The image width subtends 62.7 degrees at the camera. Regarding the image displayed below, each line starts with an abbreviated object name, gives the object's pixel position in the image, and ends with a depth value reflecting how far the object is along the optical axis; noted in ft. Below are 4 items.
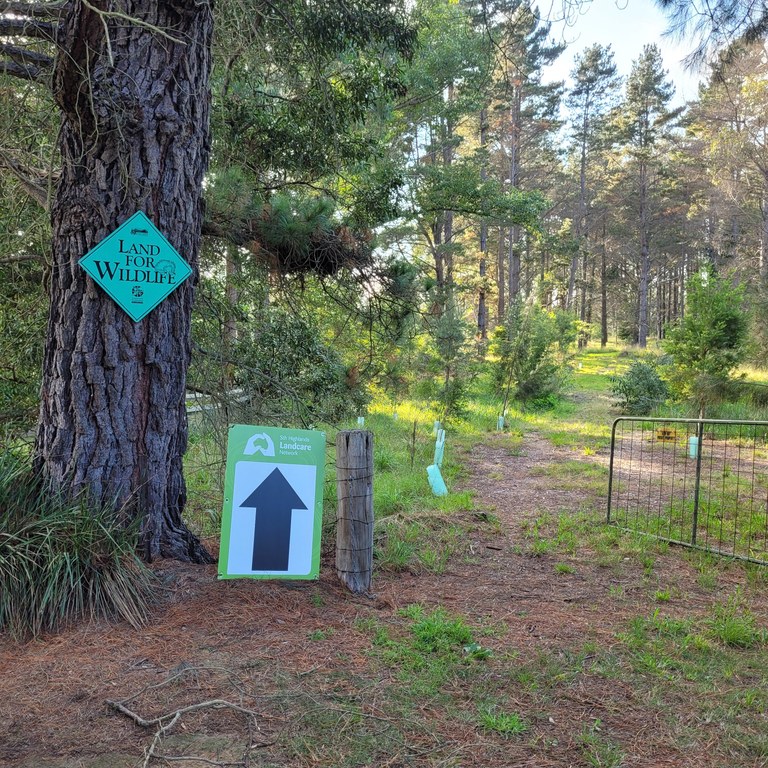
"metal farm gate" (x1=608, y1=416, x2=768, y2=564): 18.69
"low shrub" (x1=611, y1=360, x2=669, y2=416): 46.88
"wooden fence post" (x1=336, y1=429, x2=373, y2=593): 12.55
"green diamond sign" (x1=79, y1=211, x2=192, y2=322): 11.37
